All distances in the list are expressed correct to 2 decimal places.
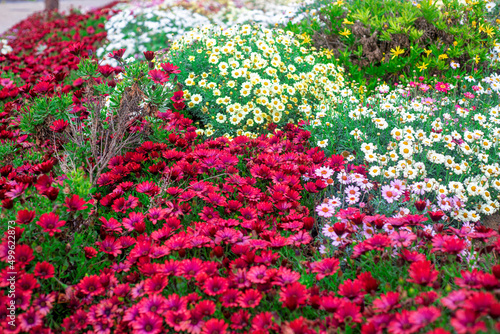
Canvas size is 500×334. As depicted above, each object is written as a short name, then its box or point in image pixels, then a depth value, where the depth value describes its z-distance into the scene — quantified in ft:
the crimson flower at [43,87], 10.96
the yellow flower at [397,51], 16.97
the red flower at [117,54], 10.93
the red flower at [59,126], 9.99
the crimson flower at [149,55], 11.05
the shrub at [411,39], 17.37
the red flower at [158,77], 10.85
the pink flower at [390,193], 10.08
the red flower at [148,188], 9.22
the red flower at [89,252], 7.95
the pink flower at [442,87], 15.20
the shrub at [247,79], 15.26
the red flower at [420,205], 8.13
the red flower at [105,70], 10.95
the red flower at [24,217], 7.12
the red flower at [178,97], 12.64
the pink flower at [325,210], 9.42
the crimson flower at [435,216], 8.00
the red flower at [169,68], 10.82
